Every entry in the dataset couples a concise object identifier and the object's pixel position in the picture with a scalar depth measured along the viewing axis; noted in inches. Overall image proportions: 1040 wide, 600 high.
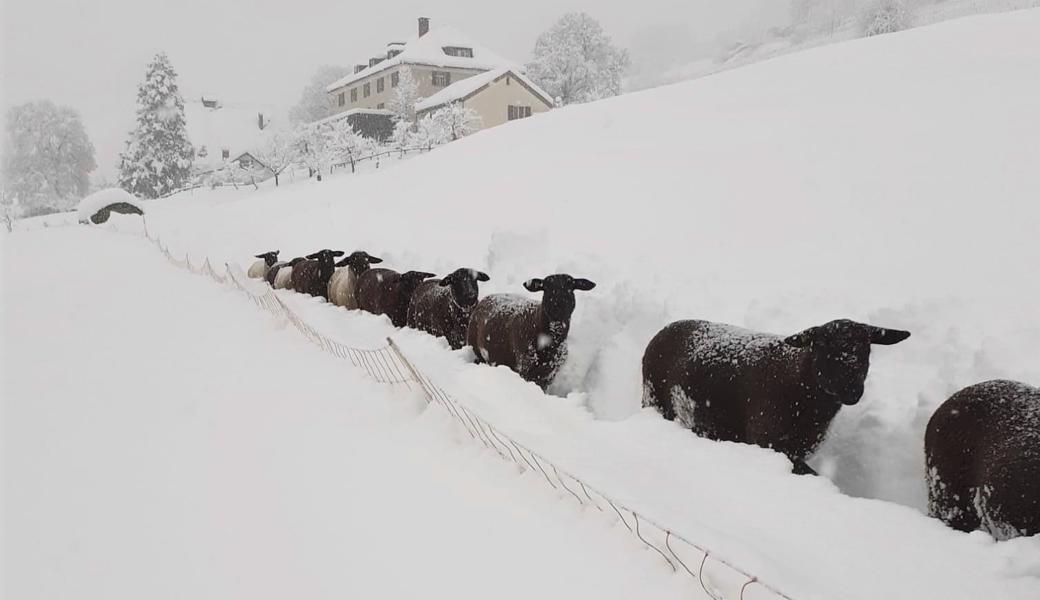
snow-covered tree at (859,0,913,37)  1903.8
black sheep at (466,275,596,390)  278.5
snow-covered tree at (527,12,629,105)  2283.5
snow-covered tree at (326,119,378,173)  1863.9
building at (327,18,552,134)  1939.0
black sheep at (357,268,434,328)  426.9
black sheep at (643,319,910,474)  187.9
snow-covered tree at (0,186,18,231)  1840.1
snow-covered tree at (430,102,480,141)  1768.0
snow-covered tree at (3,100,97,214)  2758.4
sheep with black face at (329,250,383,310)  491.8
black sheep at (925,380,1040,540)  142.1
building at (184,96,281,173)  2684.5
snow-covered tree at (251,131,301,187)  2120.4
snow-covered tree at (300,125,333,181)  1875.0
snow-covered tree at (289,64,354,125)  3176.7
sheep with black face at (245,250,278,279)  674.2
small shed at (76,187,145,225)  1712.6
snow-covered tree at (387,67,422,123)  2134.6
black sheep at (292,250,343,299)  543.8
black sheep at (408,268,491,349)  349.7
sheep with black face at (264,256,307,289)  596.7
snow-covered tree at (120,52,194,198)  2313.0
